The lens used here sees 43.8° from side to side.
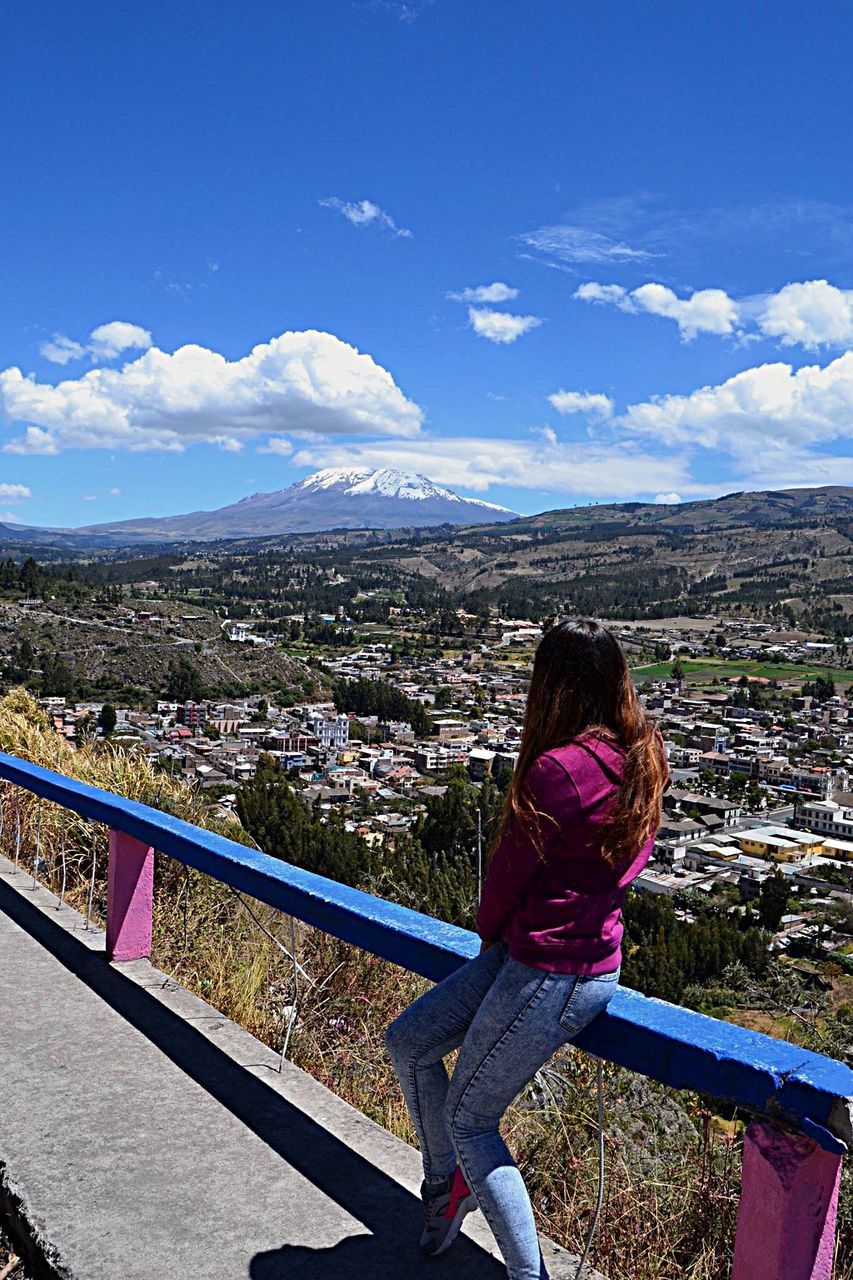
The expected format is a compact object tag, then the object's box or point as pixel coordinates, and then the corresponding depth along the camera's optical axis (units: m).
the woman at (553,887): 1.73
